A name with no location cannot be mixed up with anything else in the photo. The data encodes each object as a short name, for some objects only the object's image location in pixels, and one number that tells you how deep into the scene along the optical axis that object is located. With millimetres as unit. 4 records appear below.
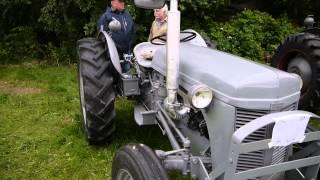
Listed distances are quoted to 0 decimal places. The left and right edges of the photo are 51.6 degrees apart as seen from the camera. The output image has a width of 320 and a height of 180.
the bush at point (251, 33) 6623
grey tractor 1909
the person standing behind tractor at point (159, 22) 3595
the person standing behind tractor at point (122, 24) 4173
